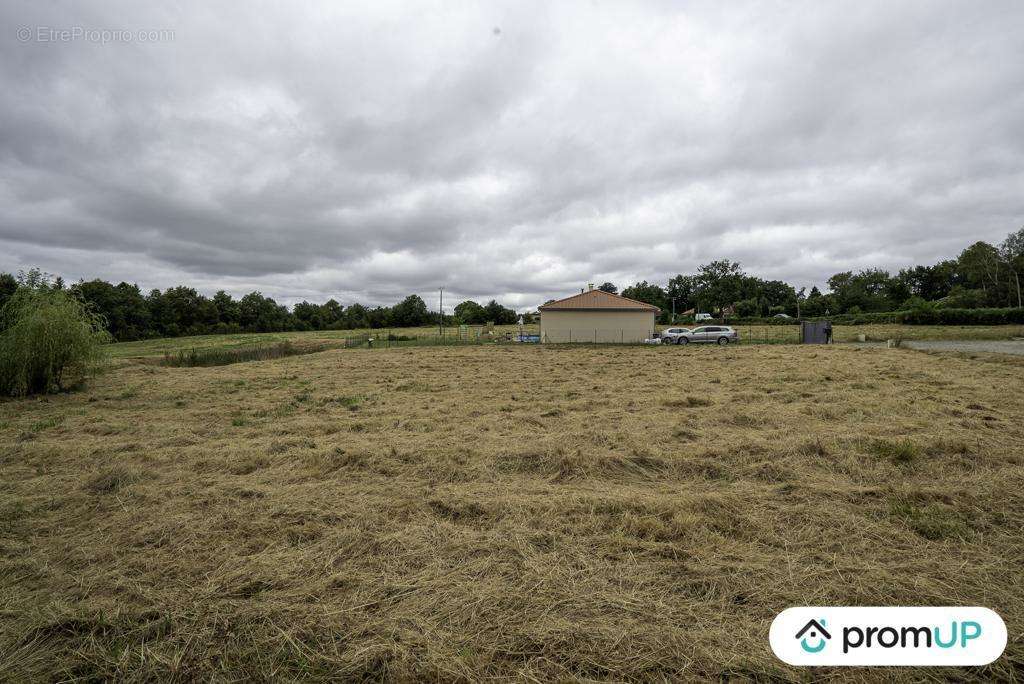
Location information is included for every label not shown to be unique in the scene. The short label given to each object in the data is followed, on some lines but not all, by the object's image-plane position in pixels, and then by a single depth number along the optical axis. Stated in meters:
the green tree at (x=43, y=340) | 12.24
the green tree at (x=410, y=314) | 97.19
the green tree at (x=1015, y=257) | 60.22
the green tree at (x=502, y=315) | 81.65
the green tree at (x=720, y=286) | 83.00
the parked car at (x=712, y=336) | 30.62
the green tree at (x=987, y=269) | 62.31
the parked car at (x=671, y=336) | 31.08
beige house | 33.88
